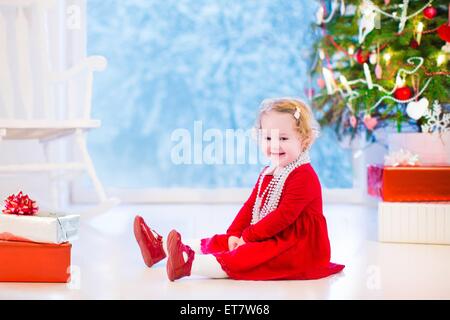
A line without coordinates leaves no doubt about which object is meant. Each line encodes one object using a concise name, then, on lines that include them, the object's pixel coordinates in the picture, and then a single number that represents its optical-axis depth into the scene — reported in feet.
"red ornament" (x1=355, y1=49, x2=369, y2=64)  9.00
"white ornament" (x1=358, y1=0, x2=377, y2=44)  8.80
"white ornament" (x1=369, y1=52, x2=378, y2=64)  8.85
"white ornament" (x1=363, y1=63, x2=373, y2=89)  8.81
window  11.87
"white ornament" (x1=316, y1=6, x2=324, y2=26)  10.30
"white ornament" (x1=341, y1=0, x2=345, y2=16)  9.62
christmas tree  8.36
